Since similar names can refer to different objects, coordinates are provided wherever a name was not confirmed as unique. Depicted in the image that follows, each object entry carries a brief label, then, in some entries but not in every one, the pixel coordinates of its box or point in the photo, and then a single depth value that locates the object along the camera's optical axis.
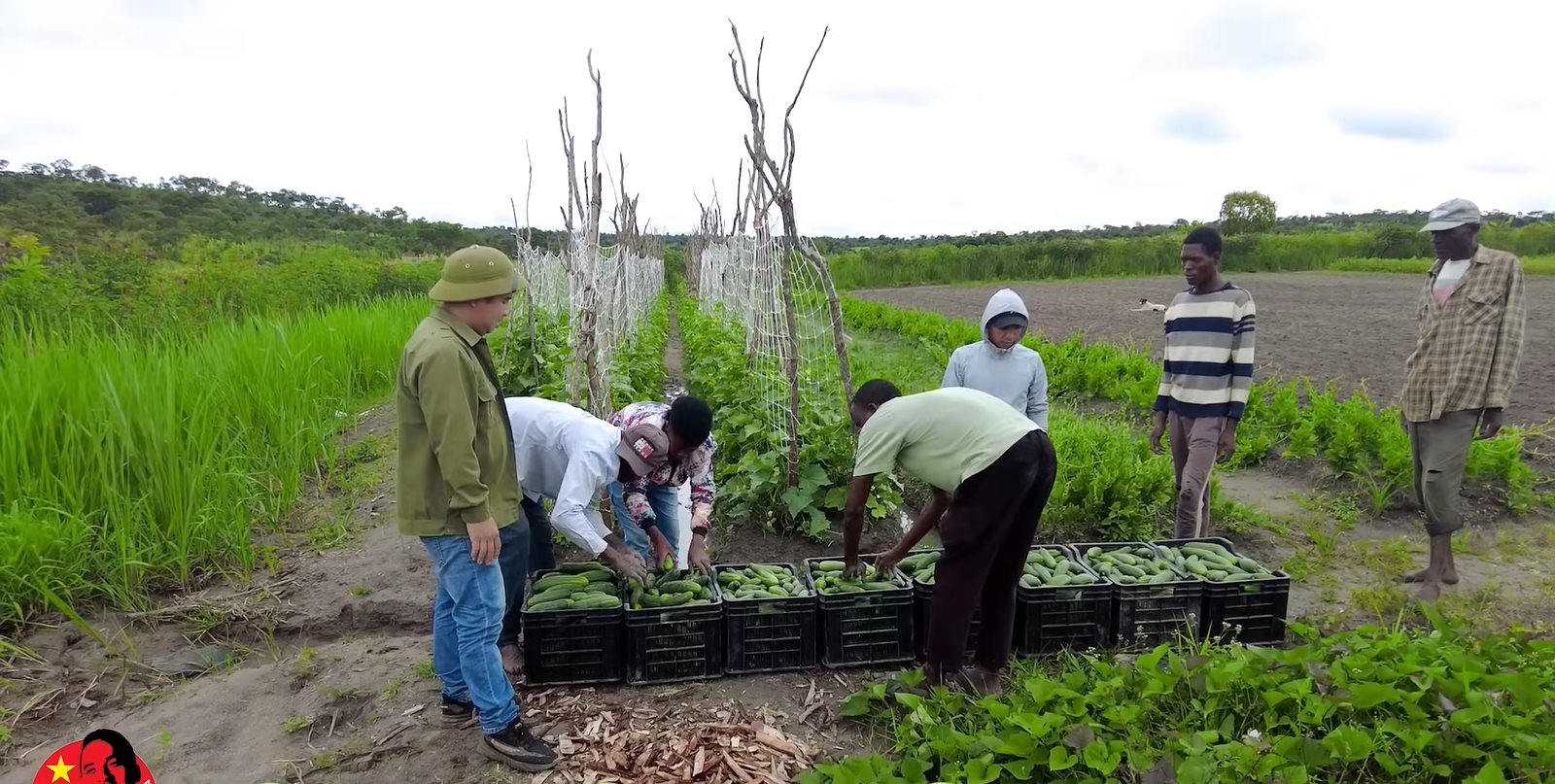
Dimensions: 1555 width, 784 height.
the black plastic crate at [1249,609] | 3.59
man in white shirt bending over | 3.01
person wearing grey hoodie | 3.96
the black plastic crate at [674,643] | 3.31
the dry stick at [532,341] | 7.69
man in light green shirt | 2.87
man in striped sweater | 4.11
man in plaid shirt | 3.79
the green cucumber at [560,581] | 3.45
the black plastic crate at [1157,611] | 3.57
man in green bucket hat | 2.48
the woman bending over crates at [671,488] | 3.12
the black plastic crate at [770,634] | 3.41
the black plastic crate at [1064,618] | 3.51
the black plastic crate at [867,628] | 3.46
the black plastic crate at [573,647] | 3.27
